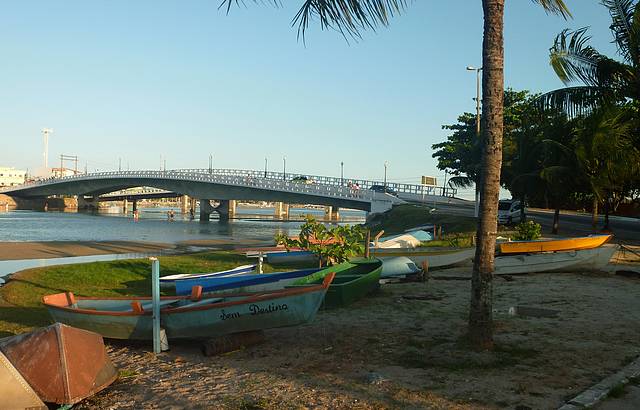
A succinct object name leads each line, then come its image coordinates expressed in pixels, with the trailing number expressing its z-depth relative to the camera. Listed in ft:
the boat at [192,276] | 57.16
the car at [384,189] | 237.49
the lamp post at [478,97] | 120.51
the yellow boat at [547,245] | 62.28
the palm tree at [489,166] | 28.60
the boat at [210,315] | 31.35
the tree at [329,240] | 59.62
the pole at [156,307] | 32.09
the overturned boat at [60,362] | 25.21
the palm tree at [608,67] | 56.39
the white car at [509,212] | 120.98
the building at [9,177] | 633.74
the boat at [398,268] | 58.13
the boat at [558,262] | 60.18
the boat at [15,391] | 23.86
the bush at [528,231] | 72.59
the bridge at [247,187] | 214.90
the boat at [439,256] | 67.36
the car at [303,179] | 231.32
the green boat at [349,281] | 42.34
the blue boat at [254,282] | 46.29
